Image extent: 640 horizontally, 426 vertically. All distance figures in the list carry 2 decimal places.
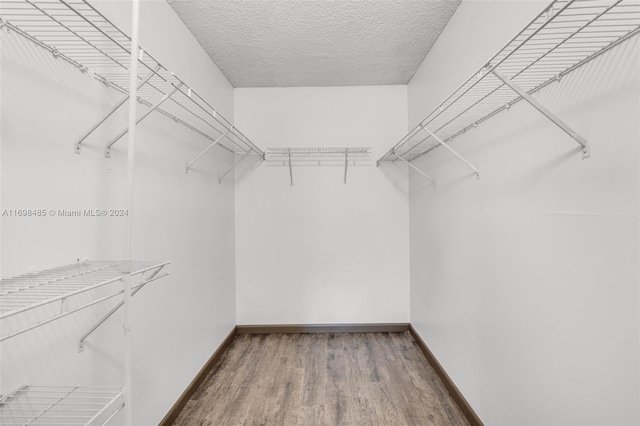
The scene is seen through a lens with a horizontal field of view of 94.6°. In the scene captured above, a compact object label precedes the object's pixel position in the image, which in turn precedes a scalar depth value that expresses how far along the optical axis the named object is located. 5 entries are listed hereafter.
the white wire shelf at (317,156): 2.87
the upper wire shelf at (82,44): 0.87
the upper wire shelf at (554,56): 0.81
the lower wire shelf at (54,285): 0.75
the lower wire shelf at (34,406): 0.84
